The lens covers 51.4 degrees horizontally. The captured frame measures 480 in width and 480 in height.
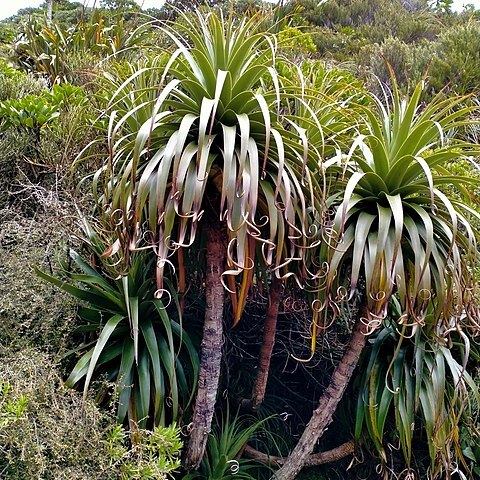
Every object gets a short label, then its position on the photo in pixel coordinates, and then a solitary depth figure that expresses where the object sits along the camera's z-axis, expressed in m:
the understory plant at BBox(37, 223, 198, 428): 2.50
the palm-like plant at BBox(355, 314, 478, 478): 2.66
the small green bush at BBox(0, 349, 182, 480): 2.02
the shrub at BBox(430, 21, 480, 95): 6.50
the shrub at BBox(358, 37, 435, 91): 7.19
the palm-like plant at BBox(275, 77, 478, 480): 2.24
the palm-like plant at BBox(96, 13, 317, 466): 2.13
